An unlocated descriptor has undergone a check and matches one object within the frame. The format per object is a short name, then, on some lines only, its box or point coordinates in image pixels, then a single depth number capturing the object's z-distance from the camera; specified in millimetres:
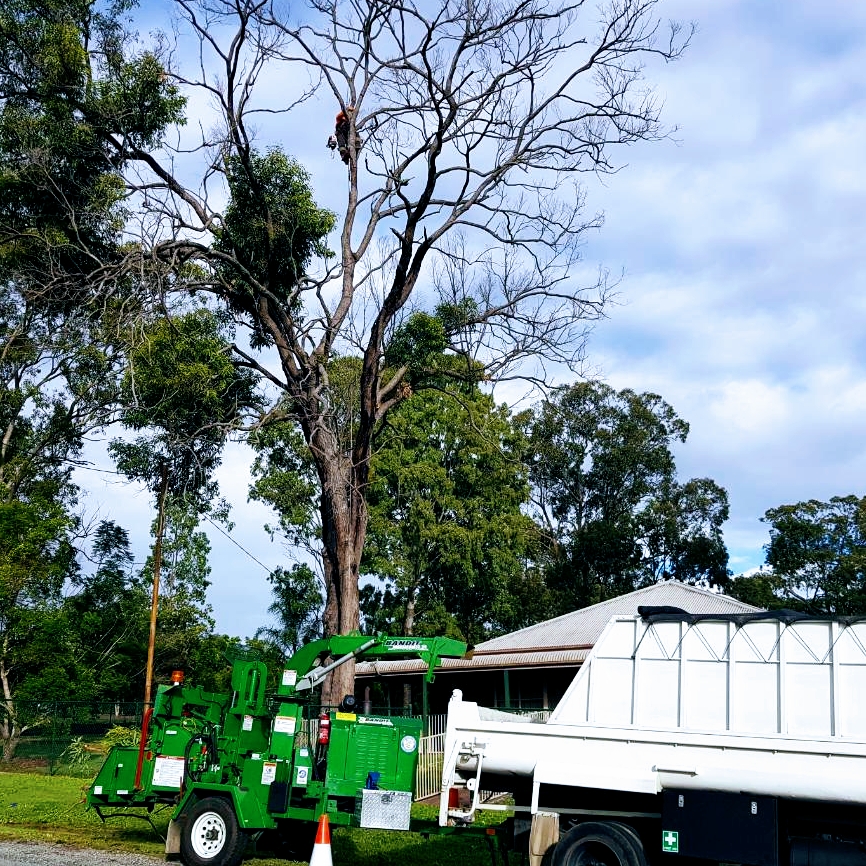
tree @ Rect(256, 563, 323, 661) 43156
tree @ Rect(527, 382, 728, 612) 53219
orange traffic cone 8969
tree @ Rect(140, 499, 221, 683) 39375
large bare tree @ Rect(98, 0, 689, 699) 20688
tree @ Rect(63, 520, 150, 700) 35312
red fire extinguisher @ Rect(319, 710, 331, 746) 11164
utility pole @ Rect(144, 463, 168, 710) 28688
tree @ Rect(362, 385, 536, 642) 40719
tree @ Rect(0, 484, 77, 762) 30266
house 28242
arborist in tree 22391
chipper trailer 11016
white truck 8000
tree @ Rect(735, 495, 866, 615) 48481
